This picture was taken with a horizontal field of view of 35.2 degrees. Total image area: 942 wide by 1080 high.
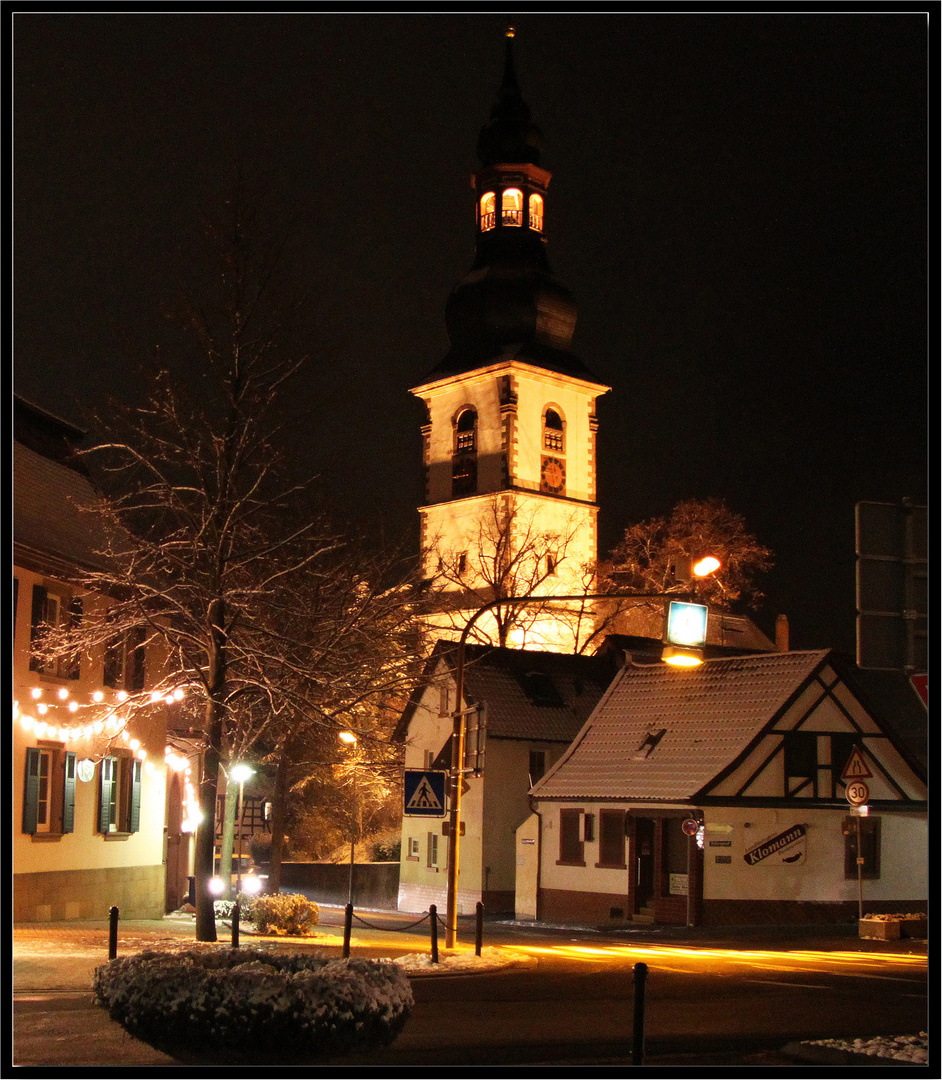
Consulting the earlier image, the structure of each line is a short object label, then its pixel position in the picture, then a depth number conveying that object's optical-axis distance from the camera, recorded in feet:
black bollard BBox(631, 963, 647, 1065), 37.65
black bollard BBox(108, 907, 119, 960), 60.29
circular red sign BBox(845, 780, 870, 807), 95.04
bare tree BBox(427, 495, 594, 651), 214.07
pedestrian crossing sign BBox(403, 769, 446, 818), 72.74
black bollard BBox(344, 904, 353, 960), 71.31
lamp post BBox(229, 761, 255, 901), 90.94
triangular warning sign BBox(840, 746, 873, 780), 95.30
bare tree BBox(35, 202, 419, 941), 77.41
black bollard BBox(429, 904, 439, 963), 70.54
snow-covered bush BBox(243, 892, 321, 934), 89.71
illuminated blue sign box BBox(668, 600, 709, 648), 62.18
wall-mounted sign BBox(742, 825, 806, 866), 118.73
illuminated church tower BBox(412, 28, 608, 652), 257.75
